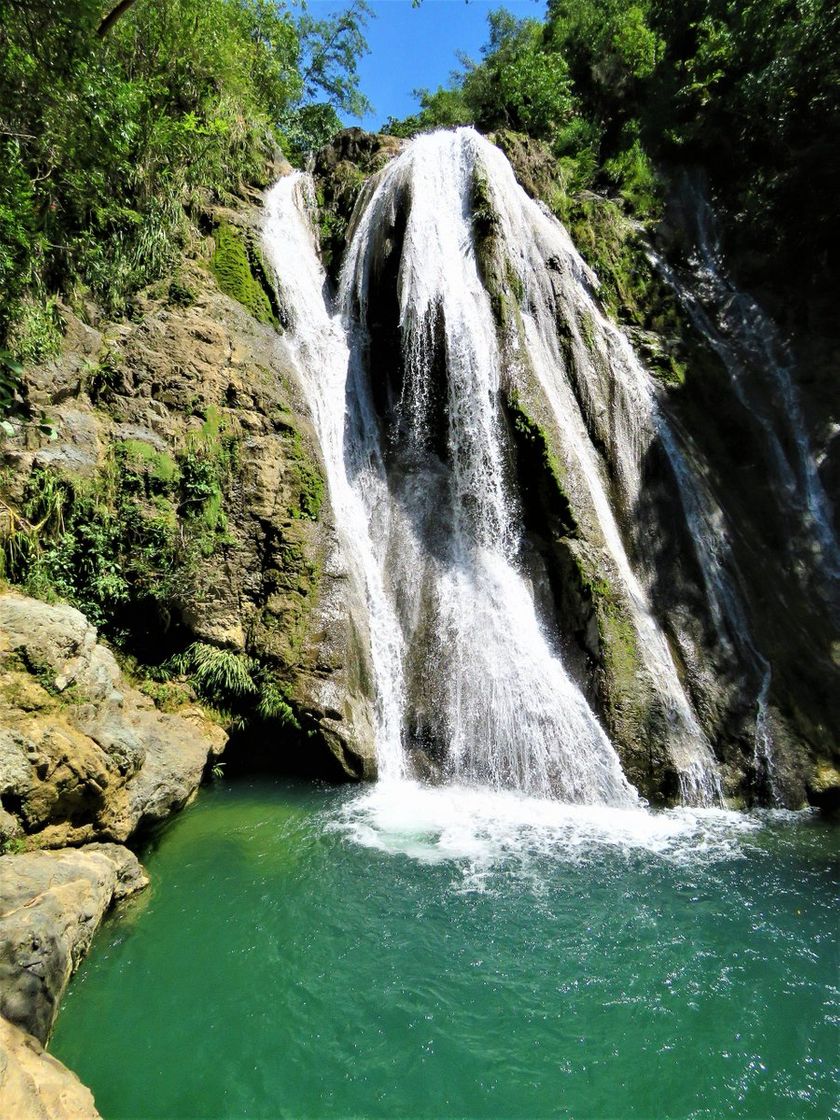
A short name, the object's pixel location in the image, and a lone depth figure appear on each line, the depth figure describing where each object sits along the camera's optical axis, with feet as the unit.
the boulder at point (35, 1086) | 8.50
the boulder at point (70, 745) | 15.79
